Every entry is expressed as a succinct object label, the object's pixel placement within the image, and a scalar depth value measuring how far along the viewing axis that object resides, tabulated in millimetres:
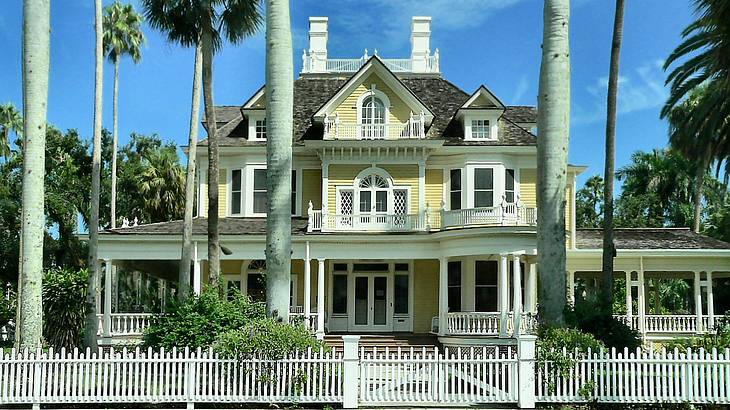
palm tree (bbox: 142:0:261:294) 22512
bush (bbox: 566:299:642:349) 15734
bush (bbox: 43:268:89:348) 25906
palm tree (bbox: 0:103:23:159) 42344
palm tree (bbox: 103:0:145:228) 37844
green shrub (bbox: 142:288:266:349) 18859
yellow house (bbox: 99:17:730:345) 27172
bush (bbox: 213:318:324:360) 15086
